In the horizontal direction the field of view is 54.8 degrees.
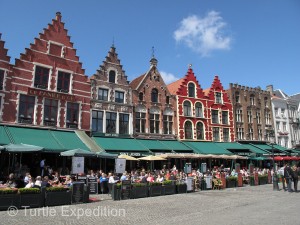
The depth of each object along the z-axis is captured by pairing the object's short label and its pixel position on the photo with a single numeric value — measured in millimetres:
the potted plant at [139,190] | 15500
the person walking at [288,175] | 17953
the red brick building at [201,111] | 32250
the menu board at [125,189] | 15039
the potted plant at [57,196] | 12484
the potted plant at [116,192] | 14750
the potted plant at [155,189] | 16234
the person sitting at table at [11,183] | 13562
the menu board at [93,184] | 16703
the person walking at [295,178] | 17656
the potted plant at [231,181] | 21569
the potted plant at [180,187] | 18030
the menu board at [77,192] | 13375
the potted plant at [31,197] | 11761
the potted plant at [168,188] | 16981
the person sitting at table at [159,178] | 18853
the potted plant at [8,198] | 11227
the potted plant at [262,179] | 24269
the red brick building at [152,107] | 28734
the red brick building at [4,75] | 21469
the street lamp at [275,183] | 19125
